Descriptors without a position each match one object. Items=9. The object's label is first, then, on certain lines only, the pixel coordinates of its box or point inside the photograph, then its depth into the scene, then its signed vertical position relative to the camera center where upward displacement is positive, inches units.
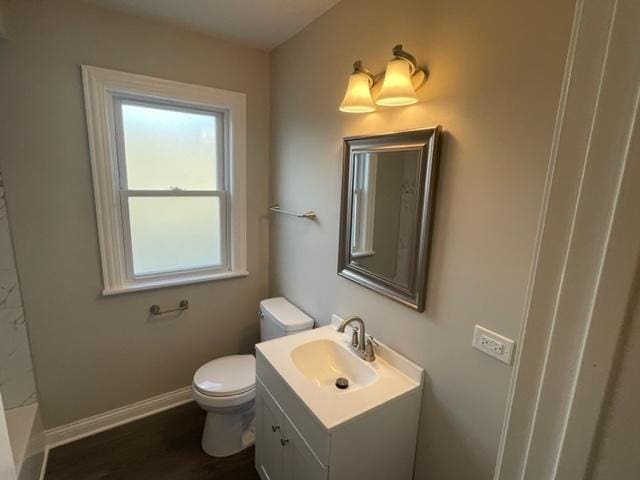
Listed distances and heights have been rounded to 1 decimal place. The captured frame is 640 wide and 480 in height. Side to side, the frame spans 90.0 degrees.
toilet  70.6 -47.2
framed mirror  49.9 -5.1
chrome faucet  59.5 -30.1
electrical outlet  41.2 -20.8
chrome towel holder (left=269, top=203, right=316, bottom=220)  77.8 -8.7
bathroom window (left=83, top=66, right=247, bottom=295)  72.7 -1.1
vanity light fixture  46.4 +14.6
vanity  46.4 -36.4
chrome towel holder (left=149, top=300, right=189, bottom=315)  83.4 -35.1
